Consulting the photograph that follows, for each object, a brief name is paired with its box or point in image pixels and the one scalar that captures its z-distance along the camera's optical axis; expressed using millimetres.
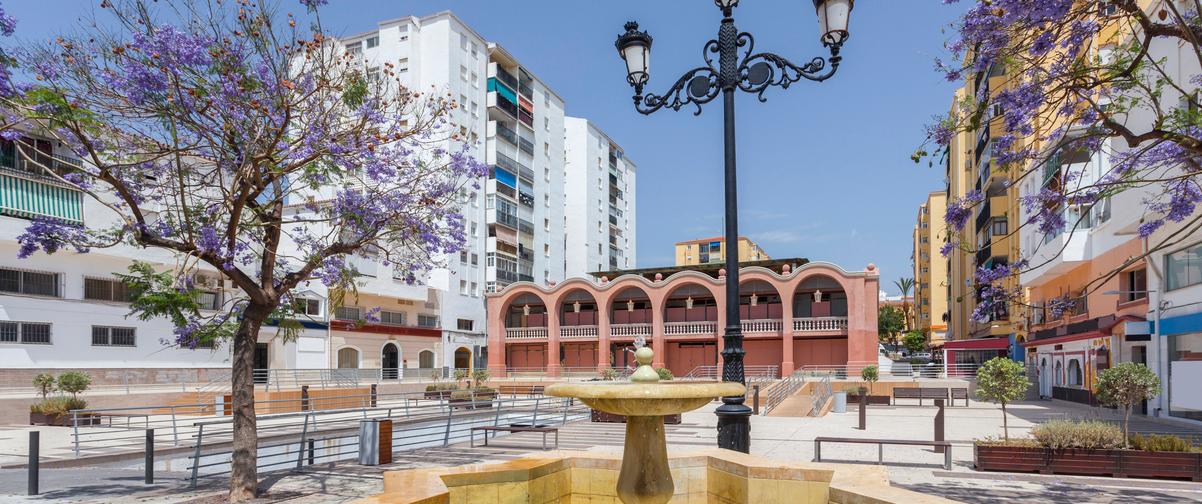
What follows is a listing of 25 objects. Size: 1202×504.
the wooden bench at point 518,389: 37425
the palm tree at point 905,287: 109000
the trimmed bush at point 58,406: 22172
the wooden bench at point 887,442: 11984
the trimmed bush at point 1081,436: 11211
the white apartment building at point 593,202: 71188
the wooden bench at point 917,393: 29188
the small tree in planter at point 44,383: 23719
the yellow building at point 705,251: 118500
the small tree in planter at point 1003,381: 13586
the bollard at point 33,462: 10117
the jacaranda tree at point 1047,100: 6270
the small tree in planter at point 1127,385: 12086
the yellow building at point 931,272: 82000
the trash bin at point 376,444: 12641
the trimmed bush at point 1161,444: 10984
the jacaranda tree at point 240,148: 8445
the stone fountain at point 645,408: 5309
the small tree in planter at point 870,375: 34844
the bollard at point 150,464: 11000
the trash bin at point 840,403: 25953
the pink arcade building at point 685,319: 44969
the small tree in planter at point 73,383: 23312
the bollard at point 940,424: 13176
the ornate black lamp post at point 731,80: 7504
